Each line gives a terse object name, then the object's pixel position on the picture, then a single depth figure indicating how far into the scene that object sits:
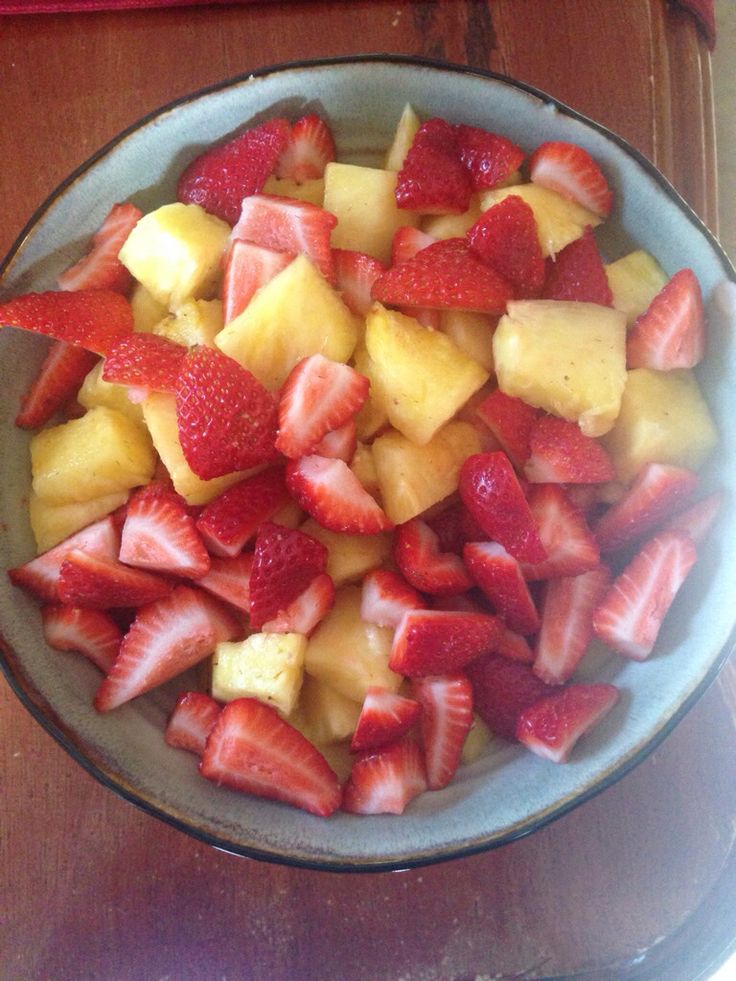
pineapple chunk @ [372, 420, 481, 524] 0.32
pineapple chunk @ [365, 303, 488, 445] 0.32
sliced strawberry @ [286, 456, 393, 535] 0.32
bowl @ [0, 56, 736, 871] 0.31
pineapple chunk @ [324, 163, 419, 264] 0.35
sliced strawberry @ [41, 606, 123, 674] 0.33
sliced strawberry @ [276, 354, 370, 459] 0.32
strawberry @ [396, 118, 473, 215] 0.34
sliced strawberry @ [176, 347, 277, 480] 0.31
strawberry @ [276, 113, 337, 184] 0.35
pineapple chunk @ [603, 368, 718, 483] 0.33
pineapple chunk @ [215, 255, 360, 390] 0.32
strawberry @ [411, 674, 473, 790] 0.32
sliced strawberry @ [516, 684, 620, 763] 0.32
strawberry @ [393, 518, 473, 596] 0.32
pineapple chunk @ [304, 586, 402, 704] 0.33
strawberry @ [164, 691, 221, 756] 0.33
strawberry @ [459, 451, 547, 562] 0.31
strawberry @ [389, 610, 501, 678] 0.32
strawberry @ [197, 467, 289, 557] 0.32
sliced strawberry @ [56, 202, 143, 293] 0.35
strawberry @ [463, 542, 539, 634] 0.32
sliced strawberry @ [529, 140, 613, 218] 0.34
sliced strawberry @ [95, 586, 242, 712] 0.33
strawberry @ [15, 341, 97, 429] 0.35
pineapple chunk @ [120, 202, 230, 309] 0.34
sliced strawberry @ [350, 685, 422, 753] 0.32
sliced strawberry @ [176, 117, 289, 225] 0.35
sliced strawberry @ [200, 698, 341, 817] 0.32
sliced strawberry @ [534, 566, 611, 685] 0.33
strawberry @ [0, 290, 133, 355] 0.33
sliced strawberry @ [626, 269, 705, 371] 0.33
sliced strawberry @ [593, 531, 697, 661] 0.32
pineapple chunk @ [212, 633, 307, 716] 0.32
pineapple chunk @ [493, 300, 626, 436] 0.32
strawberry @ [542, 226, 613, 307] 0.34
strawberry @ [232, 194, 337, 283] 0.34
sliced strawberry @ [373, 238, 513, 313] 0.32
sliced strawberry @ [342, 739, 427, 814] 0.32
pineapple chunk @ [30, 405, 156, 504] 0.33
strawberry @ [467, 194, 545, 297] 0.33
